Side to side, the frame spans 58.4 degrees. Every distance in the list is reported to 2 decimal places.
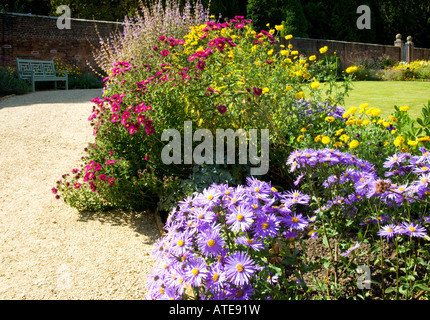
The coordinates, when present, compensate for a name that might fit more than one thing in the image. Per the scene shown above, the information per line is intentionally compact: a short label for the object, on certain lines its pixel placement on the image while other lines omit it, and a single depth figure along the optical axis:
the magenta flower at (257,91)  2.66
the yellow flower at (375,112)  2.47
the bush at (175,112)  2.97
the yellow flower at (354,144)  1.99
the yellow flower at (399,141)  2.06
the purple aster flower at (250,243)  1.47
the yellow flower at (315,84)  2.77
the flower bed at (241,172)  1.54
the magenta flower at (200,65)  2.80
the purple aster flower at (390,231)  1.58
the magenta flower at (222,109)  2.70
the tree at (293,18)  17.48
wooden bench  10.60
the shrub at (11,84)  9.20
